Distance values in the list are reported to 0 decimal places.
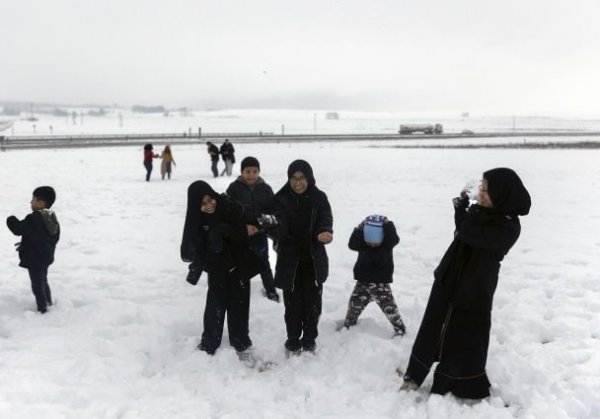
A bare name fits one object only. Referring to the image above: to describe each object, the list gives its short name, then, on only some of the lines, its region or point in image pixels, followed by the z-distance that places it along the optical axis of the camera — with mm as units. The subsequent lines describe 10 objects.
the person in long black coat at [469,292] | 3709
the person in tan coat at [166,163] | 18703
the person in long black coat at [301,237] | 4684
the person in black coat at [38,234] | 5492
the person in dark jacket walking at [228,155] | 19297
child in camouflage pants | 4972
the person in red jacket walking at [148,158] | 18125
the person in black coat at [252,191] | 6176
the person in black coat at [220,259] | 4598
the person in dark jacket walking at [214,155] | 19125
